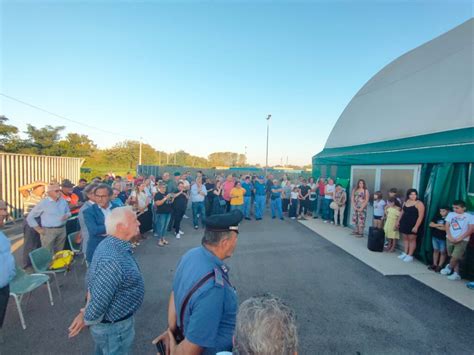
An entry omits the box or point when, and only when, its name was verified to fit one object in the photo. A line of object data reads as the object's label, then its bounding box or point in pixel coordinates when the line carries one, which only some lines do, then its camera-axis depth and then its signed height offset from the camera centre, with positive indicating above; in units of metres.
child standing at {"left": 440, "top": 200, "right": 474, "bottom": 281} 4.94 -1.18
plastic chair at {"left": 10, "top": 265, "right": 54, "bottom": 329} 3.33 -1.78
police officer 1.40 -0.79
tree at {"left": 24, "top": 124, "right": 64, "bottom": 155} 23.72 +2.00
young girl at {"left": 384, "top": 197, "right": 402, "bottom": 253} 6.73 -1.40
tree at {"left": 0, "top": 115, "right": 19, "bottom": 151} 20.89 +2.16
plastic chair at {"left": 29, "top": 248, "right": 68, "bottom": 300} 3.96 -1.66
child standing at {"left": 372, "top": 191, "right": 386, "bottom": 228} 7.62 -1.19
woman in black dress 6.04 -1.20
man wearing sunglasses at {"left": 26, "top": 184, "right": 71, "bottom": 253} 4.70 -1.10
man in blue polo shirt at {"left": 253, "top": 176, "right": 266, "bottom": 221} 11.02 -1.42
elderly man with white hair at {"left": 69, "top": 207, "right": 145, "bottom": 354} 1.85 -0.98
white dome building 5.86 +1.45
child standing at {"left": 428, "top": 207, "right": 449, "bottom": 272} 5.47 -1.48
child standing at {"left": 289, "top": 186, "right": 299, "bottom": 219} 11.77 -1.64
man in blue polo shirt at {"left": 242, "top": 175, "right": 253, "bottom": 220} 11.06 -1.33
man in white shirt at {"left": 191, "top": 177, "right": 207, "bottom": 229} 8.59 -1.13
